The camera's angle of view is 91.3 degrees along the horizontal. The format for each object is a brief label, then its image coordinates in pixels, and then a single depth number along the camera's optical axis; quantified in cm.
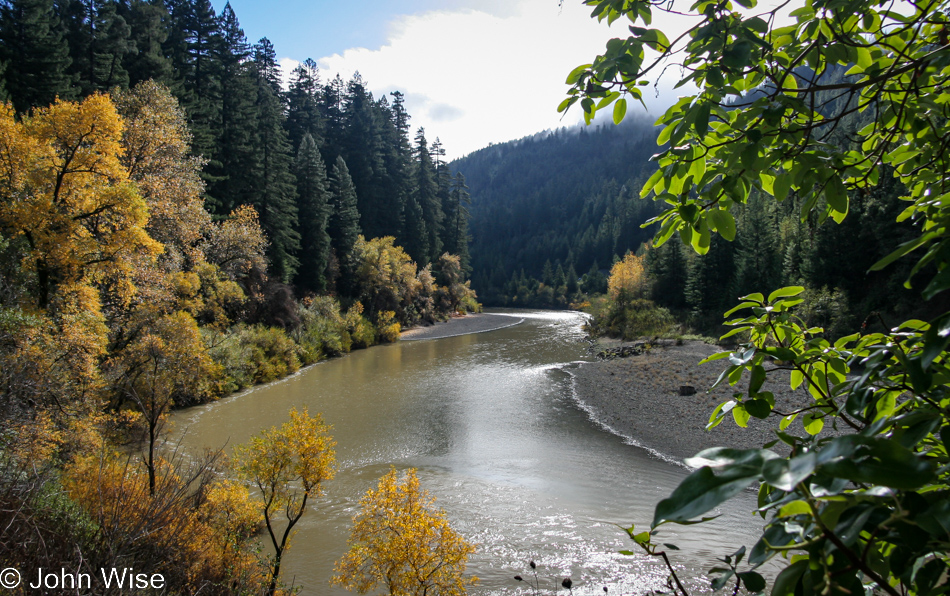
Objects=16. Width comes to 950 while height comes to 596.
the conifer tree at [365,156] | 4506
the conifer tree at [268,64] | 4062
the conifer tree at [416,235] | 4666
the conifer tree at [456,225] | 5722
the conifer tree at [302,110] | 4056
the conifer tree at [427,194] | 5138
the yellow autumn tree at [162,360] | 1215
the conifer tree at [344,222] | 3538
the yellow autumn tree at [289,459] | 772
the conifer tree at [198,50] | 2786
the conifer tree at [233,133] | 2706
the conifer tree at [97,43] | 2058
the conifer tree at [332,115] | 4619
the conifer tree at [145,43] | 2319
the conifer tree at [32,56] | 1850
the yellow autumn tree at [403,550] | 621
